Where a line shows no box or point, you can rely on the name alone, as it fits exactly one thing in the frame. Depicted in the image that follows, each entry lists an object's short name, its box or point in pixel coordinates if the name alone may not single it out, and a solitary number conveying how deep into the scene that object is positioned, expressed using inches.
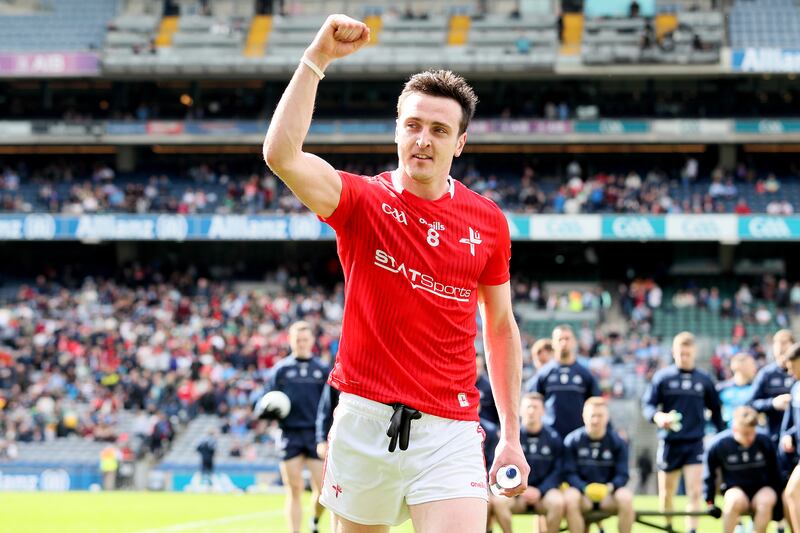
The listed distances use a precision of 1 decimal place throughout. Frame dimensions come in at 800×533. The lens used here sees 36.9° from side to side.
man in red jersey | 181.0
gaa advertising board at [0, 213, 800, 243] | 1419.8
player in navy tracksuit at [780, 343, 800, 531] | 419.2
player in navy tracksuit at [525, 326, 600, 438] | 506.9
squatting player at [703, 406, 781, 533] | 446.3
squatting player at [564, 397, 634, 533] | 465.1
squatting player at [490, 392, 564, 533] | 456.9
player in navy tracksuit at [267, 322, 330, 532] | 496.1
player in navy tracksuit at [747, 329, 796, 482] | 490.3
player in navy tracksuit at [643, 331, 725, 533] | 513.0
